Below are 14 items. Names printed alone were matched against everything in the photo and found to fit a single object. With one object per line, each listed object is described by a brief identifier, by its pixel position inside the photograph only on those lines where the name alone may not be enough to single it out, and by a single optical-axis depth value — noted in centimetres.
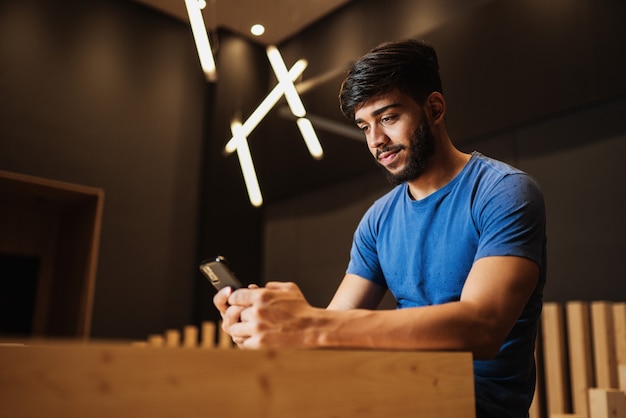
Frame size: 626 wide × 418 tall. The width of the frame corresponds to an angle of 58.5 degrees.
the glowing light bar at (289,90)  287
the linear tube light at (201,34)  252
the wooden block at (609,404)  206
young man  87
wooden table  54
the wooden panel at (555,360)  286
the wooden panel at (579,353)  277
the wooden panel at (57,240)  408
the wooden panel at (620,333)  268
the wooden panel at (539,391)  293
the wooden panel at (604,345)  270
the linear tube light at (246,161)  332
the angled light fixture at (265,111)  288
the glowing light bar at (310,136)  310
